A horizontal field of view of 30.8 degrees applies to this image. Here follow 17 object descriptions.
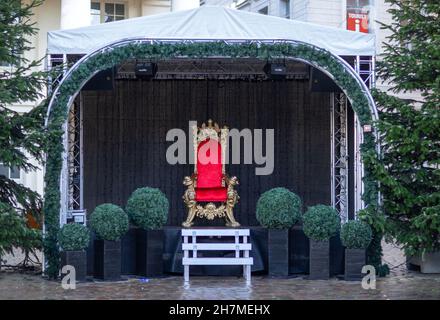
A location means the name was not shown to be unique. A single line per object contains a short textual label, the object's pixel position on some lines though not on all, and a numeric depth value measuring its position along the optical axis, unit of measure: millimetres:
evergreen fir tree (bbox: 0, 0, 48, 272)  12102
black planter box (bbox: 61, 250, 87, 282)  11984
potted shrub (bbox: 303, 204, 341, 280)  12266
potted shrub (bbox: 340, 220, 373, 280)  12094
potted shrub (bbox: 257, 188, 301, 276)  12523
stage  12844
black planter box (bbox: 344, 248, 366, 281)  12219
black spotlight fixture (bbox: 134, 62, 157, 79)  13438
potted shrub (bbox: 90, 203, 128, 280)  12102
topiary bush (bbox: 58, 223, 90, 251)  11891
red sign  26656
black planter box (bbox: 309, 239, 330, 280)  12398
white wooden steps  12461
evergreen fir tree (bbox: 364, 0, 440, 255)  11930
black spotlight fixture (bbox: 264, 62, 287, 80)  13299
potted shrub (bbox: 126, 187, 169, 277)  12492
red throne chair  14617
